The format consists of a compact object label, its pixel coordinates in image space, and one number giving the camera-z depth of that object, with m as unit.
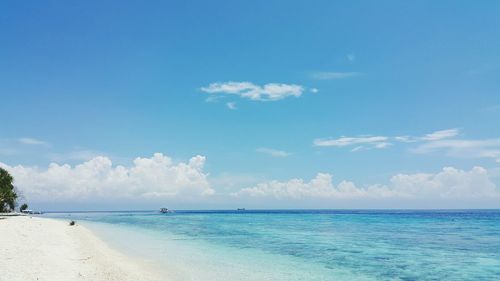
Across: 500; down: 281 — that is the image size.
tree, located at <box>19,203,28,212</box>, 119.69
